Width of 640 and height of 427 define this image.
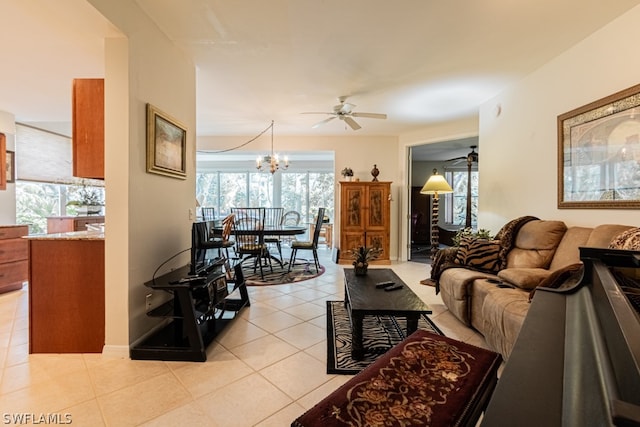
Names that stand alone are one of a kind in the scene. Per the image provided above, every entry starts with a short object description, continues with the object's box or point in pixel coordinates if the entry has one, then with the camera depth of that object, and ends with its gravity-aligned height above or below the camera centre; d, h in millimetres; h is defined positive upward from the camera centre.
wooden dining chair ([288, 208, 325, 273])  5016 -606
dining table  4371 -328
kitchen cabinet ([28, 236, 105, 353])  2127 -667
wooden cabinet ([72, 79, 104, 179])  2186 +654
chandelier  5008 +962
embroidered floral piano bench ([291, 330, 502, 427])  868 -649
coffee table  2012 -714
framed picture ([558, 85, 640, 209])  2078 +496
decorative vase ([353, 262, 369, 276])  2938 -617
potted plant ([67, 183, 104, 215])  4609 +155
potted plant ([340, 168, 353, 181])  5626 +782
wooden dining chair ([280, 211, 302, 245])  7775 -271
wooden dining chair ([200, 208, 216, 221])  6125 -53
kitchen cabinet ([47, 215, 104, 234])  4309 -218
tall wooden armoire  5484 -52
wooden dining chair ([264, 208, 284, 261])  7352 -143
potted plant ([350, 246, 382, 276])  2947 -499
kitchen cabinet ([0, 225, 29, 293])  3494 -616
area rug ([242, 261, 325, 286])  4227 -1065
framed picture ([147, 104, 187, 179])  2238 +594
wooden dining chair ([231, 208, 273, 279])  4375 -424
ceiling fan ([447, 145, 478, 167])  5363 +1067
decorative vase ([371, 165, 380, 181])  5625 +803
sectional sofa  1926 -548
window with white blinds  4180 +872
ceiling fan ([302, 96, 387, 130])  3762 +1389
